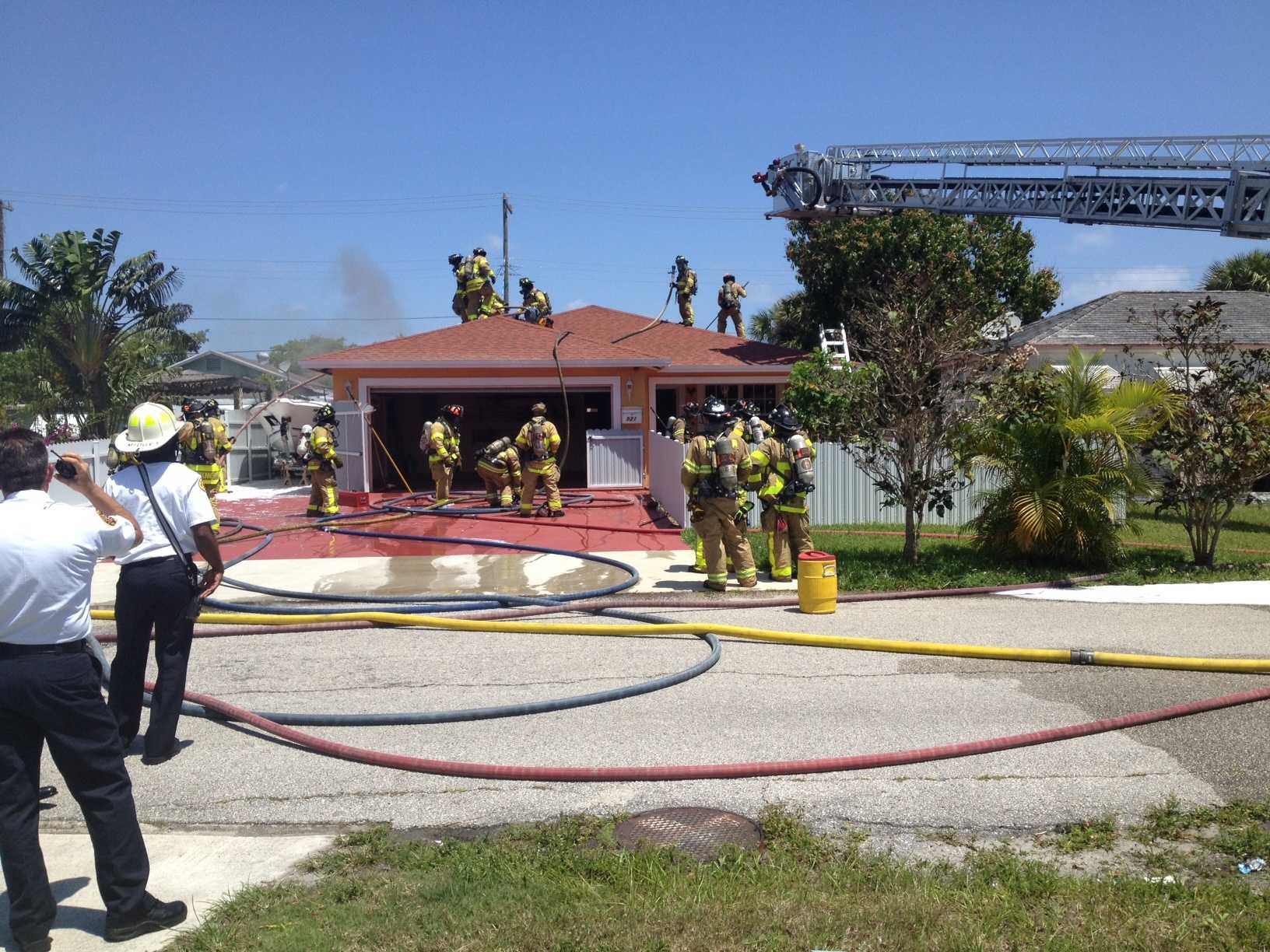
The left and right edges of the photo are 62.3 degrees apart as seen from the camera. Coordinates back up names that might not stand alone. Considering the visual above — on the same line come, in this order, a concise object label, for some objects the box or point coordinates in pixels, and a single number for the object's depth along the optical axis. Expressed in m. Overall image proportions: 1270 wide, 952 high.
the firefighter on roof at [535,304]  23.75
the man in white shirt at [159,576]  5.38
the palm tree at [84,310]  24.64
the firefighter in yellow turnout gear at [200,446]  15.02
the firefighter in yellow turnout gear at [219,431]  15.95
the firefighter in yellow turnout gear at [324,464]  15.47
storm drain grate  4.50
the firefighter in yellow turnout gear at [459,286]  23.16
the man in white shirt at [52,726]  3.69
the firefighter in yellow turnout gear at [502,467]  16.88
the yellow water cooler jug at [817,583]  9.16
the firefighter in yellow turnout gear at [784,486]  10.46
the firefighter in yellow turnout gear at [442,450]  16.66
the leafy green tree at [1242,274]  27.28
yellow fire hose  7.11
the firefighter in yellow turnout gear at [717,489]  10.16
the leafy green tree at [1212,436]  10.95
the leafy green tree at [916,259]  25.45
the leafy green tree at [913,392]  11.32
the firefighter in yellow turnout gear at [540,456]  15.81
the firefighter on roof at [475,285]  22.89
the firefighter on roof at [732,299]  26.00
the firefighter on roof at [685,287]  25.69
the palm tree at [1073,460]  11.16
